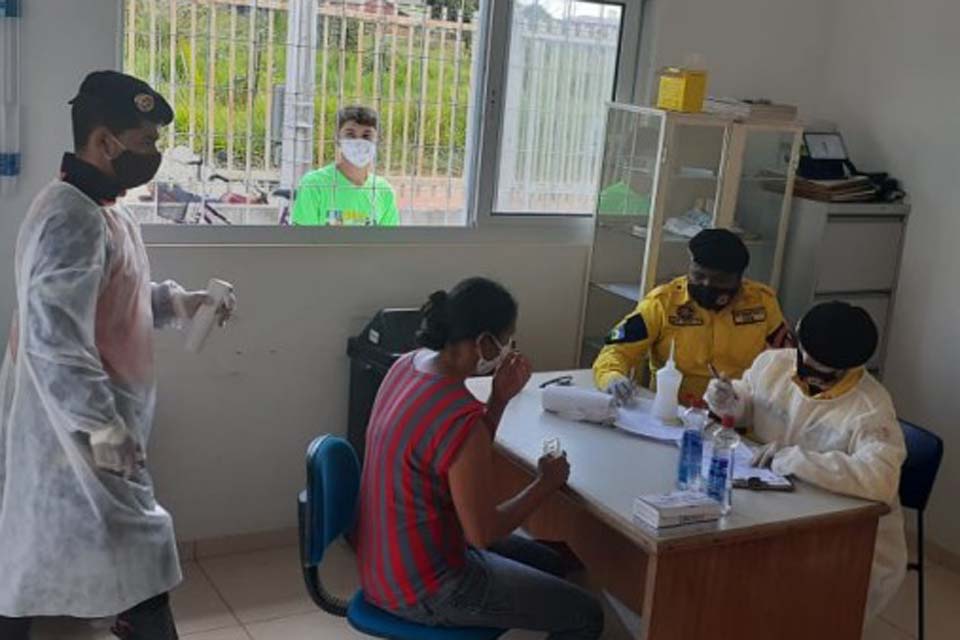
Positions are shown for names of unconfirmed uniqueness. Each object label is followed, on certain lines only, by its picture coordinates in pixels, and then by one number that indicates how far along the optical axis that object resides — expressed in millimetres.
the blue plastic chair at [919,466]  2900
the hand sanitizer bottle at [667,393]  2842
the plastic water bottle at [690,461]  2402
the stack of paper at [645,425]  2758
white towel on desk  2814
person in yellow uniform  3227
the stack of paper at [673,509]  2189
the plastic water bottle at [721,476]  2322
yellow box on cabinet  3707
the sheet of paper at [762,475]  2492
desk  2229
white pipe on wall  2939
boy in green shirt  3584
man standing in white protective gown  2254
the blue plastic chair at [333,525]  2295
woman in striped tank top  2203
